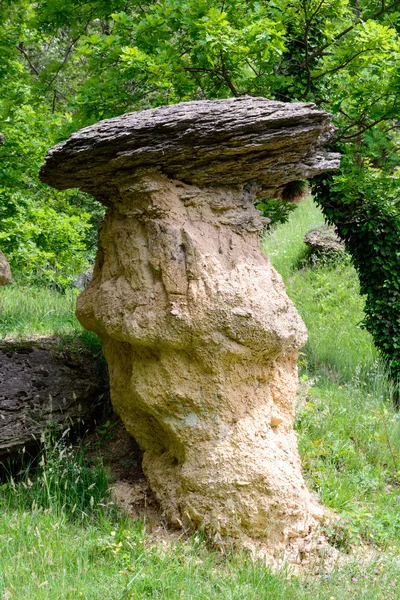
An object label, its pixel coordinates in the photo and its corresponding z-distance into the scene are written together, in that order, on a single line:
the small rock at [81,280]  14.36
